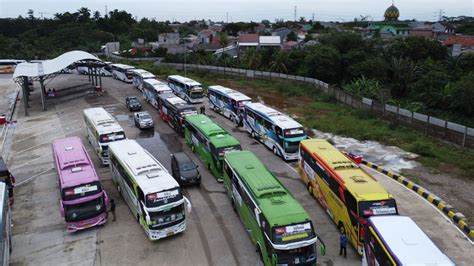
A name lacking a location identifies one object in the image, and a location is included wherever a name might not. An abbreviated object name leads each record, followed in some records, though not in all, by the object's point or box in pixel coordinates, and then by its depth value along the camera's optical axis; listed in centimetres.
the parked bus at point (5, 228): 1416
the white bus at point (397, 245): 1143
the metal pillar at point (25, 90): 4059
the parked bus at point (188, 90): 4284
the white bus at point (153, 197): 1647
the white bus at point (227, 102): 3497
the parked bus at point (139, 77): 4886
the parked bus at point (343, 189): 1548
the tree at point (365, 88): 4322
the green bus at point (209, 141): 2273
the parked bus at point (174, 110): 3209
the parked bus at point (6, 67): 6838
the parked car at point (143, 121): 3425
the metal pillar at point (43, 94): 4122
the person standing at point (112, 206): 1881
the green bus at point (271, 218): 1374
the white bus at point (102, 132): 2567
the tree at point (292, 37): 11456
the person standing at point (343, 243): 1577
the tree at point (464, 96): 3725
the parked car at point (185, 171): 2230
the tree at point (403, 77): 4769
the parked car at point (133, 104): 4122
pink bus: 1720
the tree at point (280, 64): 6038
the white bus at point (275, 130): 2573
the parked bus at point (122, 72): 5734
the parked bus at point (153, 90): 4012
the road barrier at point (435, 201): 1798
